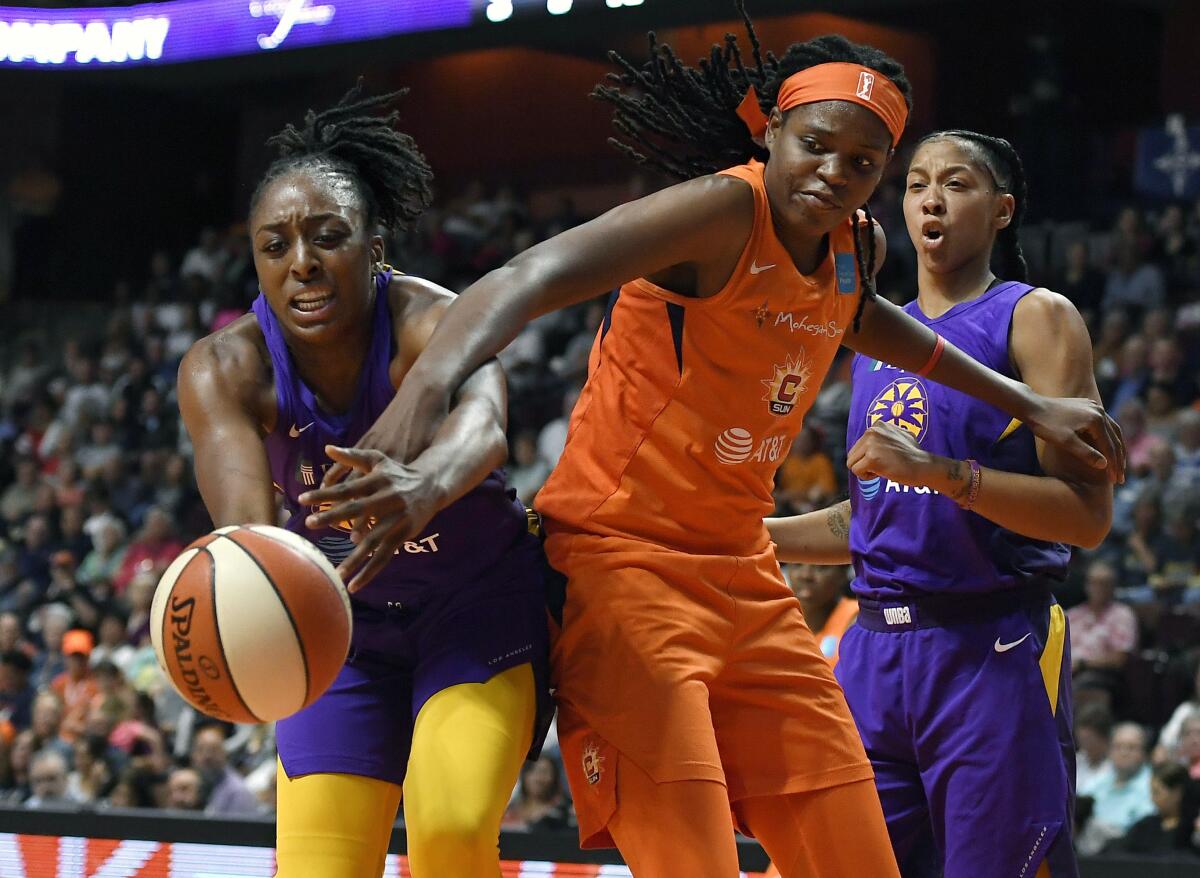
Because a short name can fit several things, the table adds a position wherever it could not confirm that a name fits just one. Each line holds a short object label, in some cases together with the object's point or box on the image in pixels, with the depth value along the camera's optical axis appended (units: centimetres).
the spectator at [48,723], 966
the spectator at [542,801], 701
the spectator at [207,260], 1573
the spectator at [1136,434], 882
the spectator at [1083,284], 1058
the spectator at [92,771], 877
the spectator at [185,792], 808
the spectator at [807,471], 907
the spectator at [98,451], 1343
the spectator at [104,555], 1206
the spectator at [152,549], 1157
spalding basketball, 249
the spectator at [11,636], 1105
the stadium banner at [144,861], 507
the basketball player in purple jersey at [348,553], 290
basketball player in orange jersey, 301
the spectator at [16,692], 1048
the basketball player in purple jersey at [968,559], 345
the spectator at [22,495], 1341
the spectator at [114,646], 1043
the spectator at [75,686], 964
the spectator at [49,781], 891
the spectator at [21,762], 956
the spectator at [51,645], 1084
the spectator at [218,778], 803
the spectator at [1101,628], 736
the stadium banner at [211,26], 1294
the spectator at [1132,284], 1045
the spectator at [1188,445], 865
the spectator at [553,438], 1068
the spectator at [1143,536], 824
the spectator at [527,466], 1051
